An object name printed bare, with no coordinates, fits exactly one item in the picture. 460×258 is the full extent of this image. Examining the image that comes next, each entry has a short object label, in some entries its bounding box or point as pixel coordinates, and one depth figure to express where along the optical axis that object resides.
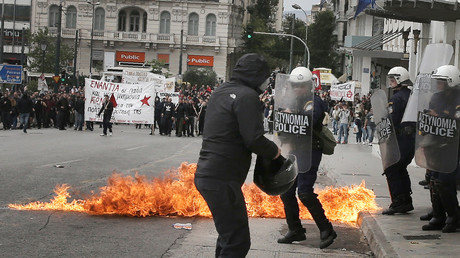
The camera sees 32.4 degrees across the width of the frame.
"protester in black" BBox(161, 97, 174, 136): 36.66
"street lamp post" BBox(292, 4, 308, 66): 66.82
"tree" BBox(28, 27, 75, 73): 67.06
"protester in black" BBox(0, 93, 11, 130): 33.88
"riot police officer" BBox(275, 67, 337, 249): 8.30
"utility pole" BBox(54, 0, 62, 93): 45.08
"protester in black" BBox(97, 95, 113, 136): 31.70
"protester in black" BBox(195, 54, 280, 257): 5.52
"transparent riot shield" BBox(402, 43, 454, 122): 9.74
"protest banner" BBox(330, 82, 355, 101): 41.84
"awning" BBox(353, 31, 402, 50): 42.23
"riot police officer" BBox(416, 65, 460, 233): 8.62
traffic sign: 40.94
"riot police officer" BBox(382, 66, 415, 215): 10.13
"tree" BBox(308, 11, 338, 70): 72.56
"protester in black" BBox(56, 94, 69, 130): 36.56
